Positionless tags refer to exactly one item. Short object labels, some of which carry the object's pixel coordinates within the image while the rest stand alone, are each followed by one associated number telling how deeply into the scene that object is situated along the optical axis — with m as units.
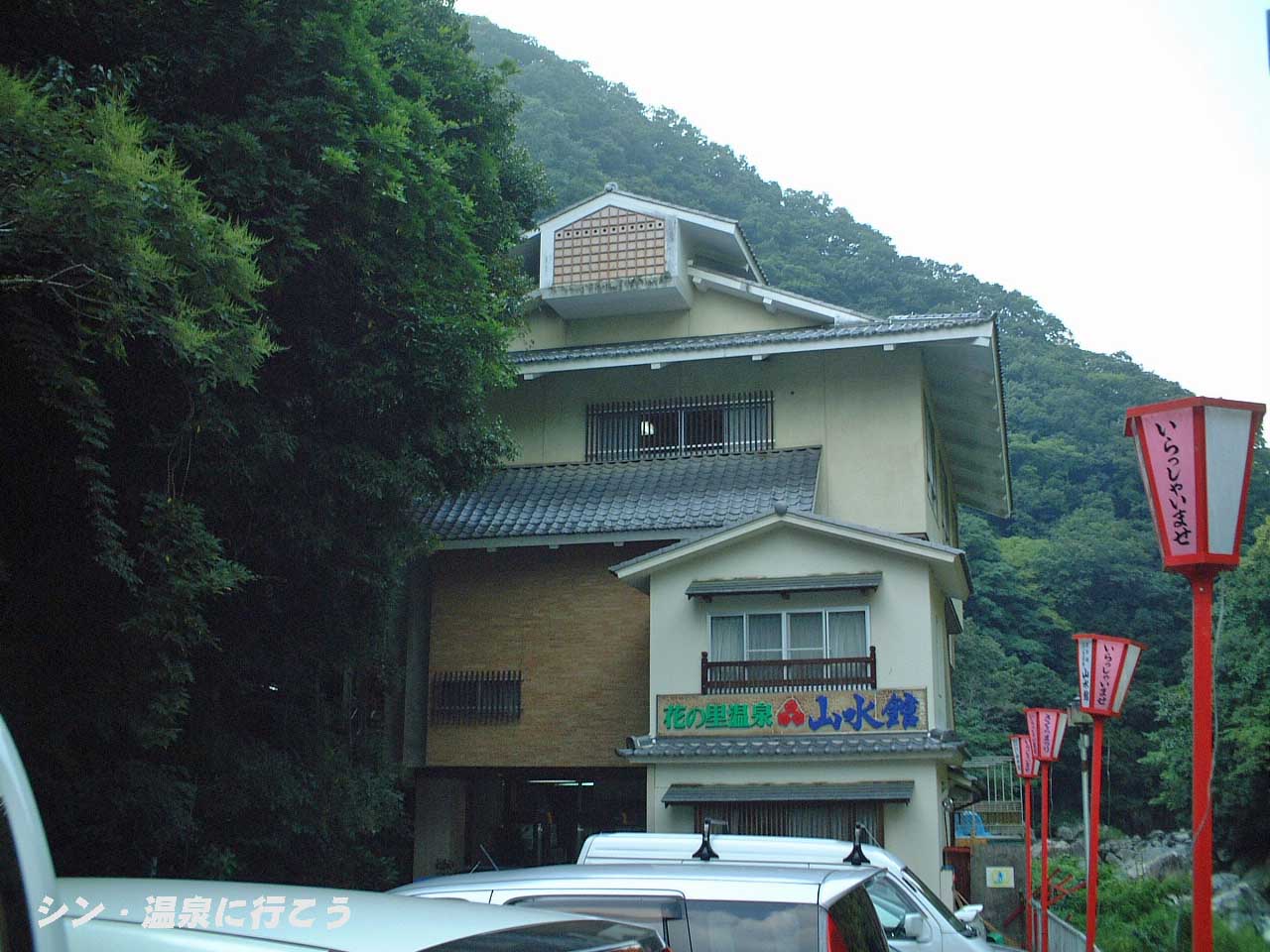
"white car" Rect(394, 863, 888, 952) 6.44
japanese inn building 19.48
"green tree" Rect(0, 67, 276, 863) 10.47
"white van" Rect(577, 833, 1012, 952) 11.90
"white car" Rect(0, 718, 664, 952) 2.49
